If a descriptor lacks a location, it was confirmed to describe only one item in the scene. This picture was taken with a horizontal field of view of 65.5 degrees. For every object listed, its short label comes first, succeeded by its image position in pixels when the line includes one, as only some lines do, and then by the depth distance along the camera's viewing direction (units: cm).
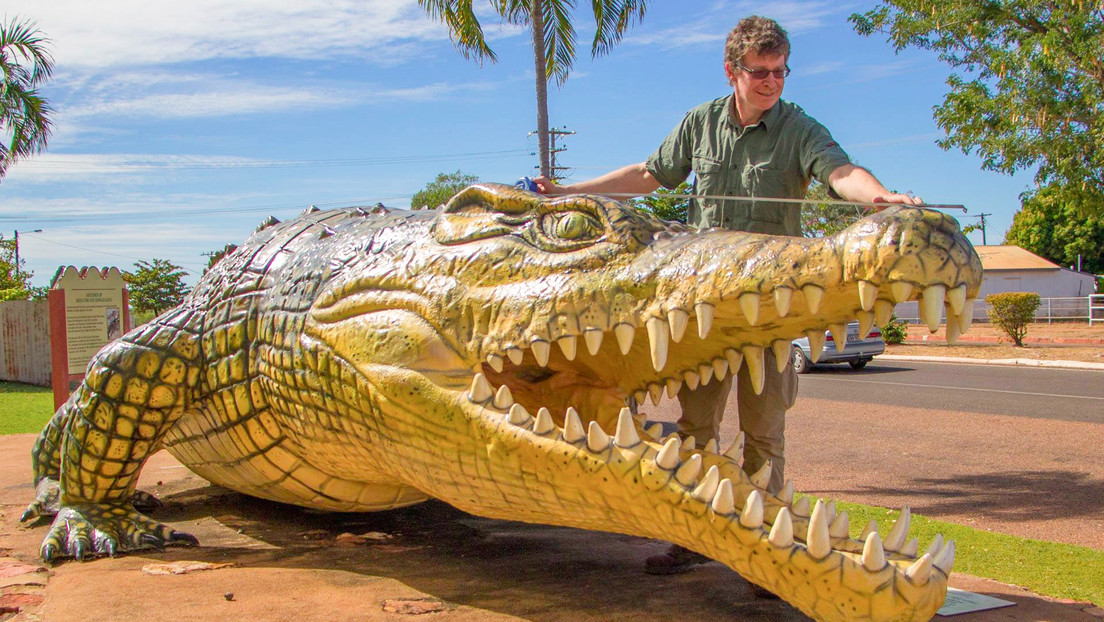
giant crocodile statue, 225
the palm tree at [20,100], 1730
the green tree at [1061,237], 4716
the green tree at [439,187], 4647
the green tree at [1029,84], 1406
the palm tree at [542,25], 1134
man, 358
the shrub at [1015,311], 2144
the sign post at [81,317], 966
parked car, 1695
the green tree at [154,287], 4462
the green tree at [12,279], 2543
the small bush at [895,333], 2453
